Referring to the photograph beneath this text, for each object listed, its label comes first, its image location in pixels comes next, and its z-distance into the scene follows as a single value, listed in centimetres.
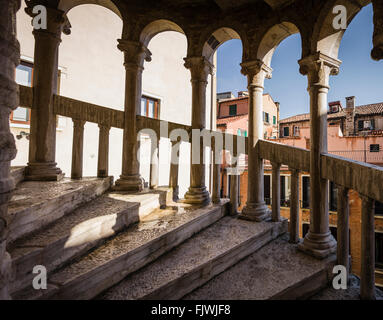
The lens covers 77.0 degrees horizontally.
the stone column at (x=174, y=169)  401
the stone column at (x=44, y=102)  342
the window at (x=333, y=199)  1319
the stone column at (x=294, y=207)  322
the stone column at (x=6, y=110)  144
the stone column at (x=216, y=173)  389
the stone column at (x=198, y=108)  398
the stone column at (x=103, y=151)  379
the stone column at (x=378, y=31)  195
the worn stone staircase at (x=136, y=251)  193
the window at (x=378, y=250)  1146
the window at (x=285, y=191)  1459
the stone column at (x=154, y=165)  402
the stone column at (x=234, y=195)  387
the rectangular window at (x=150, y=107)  882
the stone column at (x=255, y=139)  368
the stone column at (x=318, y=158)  292
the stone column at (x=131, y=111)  387
